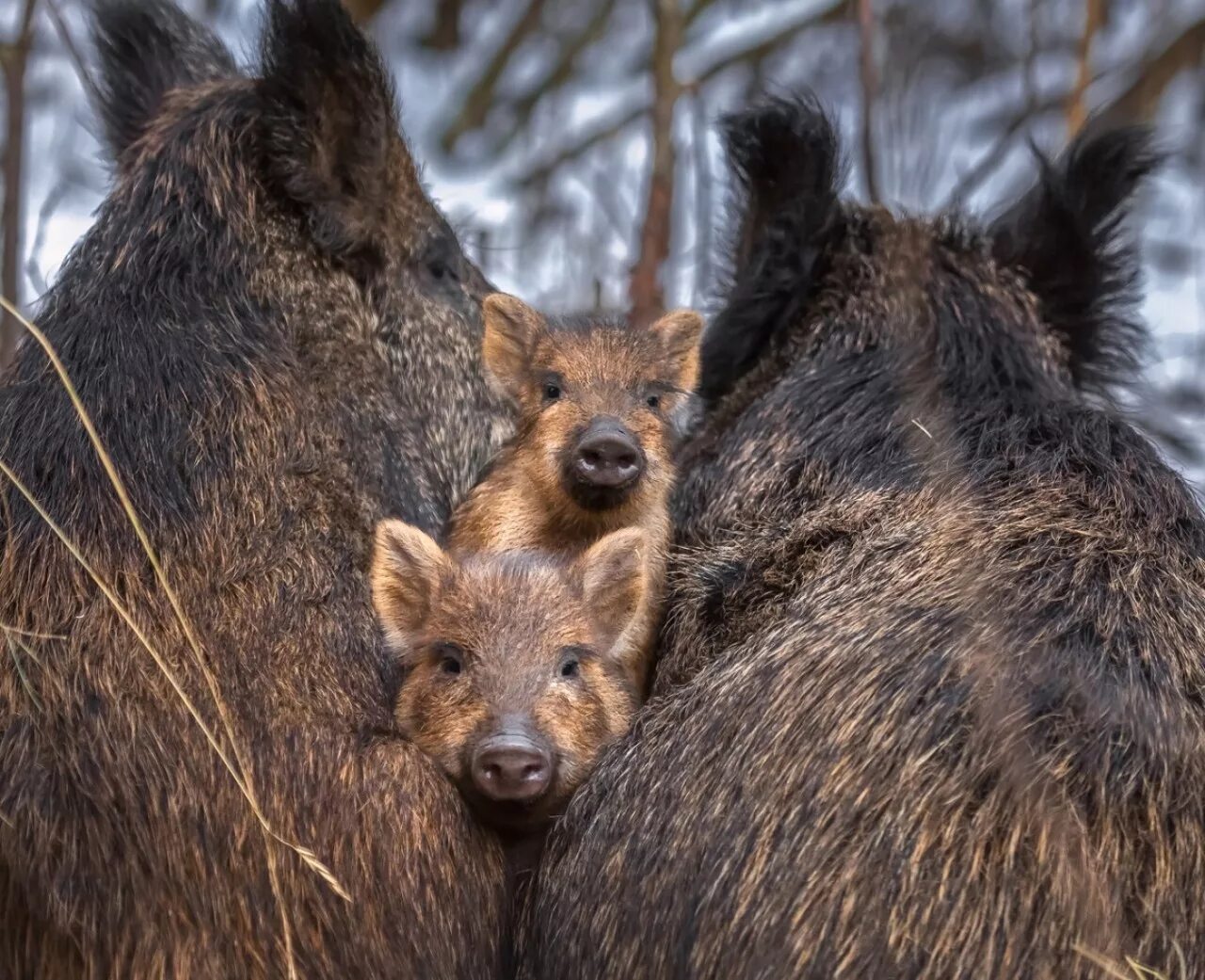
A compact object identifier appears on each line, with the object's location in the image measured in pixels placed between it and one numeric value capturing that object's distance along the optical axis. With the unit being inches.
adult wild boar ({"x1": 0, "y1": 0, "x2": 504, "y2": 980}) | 307.7
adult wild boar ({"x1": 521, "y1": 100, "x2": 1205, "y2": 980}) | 275.9
